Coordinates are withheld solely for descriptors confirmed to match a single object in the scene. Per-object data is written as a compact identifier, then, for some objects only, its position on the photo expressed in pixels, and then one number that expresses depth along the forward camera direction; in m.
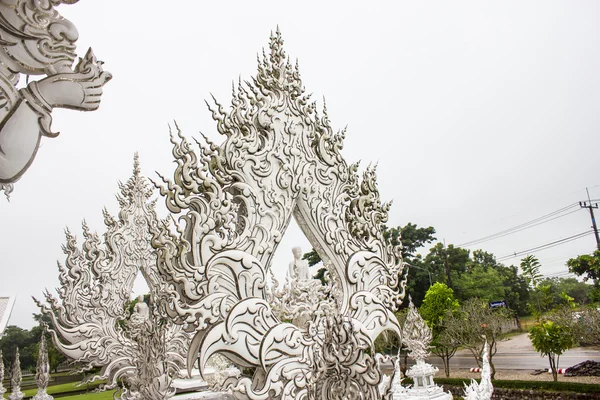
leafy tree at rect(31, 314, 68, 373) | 20.28
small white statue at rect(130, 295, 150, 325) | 8.91
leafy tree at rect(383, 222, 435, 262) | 29.67
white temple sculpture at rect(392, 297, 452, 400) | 7.04
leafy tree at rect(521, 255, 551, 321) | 25.27
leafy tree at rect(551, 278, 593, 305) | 45.24
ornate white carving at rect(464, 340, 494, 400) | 5.98
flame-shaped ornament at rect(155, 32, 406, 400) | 4.14
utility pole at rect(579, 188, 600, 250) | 19.87
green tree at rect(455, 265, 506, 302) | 29.23
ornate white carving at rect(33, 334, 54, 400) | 8.61
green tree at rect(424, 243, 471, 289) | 29.34
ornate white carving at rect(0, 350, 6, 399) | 9.05
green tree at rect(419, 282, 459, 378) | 18.55
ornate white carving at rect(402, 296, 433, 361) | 7.78
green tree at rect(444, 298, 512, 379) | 15.25
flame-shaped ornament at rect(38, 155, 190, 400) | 8.67
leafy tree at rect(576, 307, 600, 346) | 11.11
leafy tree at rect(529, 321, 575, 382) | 12.93
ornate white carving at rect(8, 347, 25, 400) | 8.90
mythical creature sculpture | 1.66
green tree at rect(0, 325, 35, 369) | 25.10
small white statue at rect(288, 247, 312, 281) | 5.68
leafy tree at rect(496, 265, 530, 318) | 35.34
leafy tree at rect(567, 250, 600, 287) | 20.53
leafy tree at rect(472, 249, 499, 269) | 41.12
